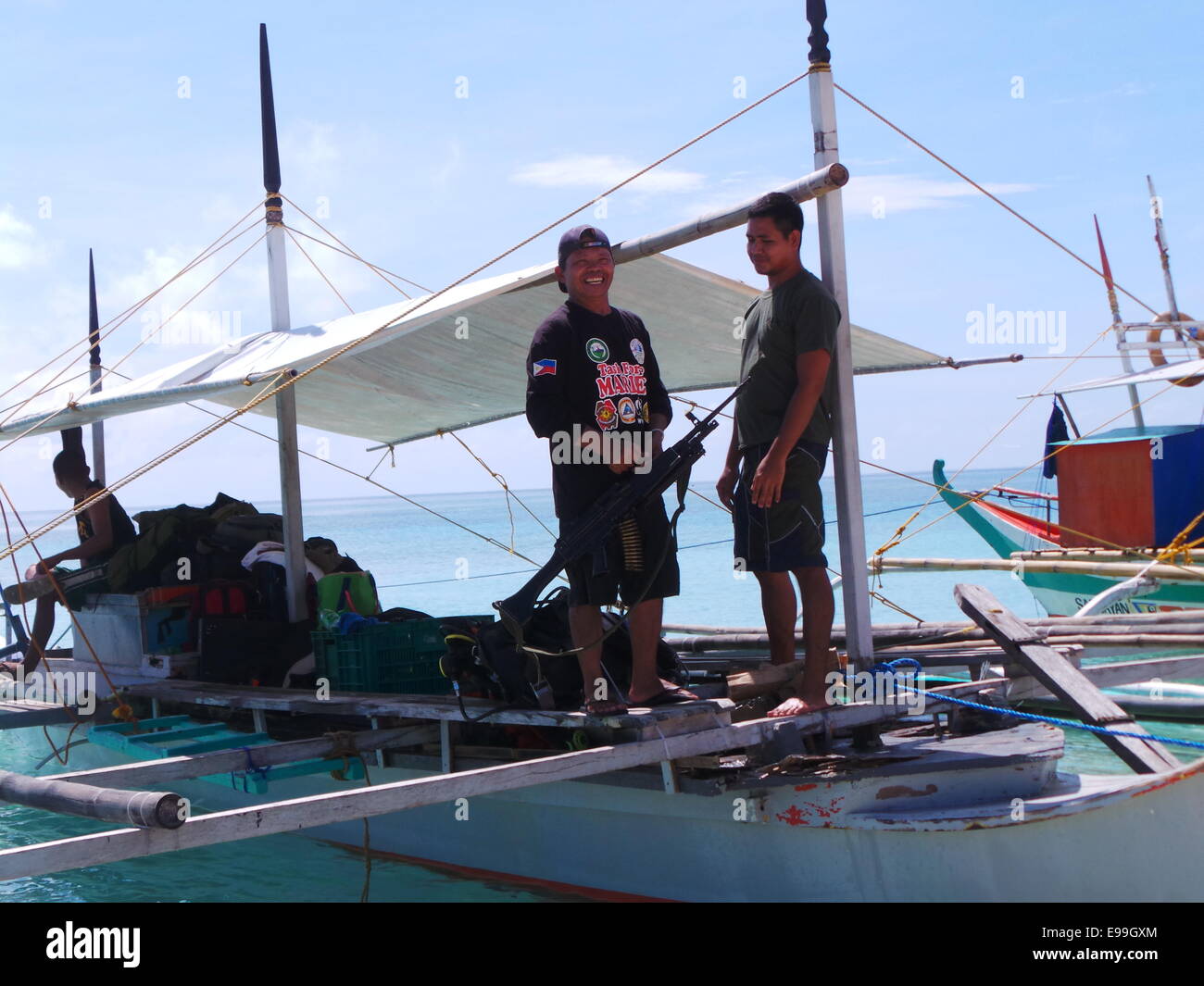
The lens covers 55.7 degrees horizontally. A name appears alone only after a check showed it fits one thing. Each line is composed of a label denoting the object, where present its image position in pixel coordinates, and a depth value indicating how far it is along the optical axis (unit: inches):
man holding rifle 170.6
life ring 606.9
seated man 288.8
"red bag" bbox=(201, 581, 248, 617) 269.6
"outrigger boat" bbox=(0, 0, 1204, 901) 157.1
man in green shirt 172.7
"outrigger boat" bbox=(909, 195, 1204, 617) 547.2
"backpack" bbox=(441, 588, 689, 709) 186.2
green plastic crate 235.0
